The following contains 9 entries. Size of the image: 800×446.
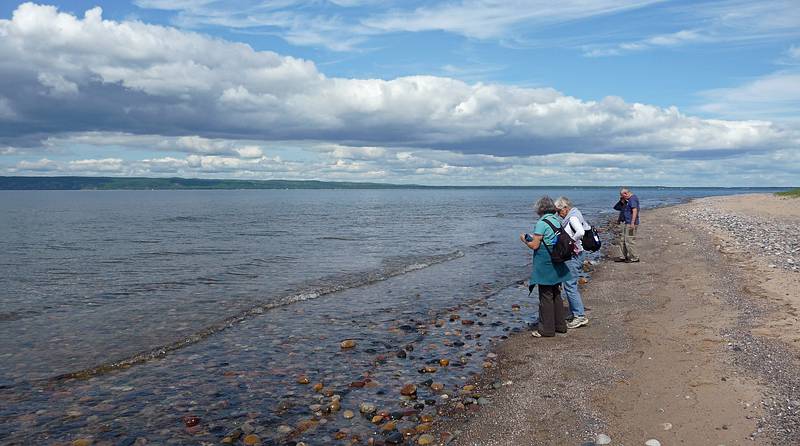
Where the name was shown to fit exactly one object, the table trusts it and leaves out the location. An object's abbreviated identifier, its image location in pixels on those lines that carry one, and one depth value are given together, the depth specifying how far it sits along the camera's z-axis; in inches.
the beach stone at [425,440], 273.4
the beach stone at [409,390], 341.7
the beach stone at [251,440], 281.5
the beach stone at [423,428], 288.2
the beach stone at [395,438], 277.9
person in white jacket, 454.6
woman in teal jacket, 432.1
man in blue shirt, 798.5
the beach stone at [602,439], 256.2
